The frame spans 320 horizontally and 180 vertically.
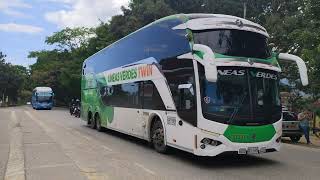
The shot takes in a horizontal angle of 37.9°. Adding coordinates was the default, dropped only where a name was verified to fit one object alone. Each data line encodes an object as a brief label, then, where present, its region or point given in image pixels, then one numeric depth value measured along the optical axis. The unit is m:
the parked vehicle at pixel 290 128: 18.94
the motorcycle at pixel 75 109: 39.42
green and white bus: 10.82
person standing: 17.95
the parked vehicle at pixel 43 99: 59.31
